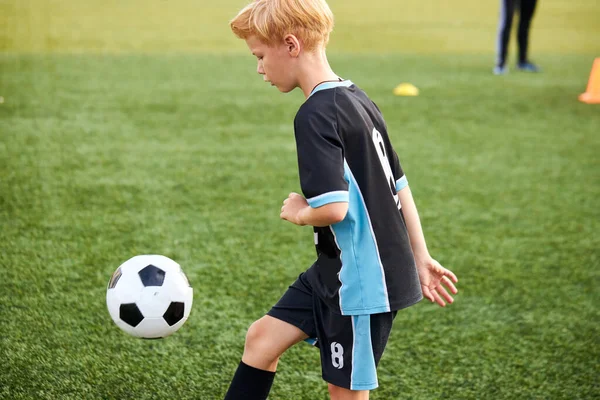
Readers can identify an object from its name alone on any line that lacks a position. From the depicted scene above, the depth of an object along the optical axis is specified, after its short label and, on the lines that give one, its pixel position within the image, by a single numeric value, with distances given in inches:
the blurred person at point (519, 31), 833.5
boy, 155.2
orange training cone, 693.3
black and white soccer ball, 202.4
